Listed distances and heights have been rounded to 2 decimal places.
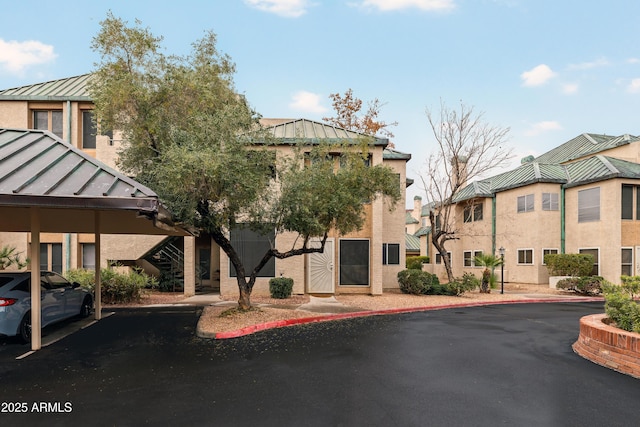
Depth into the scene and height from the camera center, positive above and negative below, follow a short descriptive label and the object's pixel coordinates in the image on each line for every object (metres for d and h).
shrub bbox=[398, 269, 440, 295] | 17.64 -2.65
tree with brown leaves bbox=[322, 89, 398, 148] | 30.20 +8.75
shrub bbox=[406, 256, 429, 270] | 32.98 -3.28
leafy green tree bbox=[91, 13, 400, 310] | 9.51 +1.87
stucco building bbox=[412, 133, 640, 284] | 20.31 +0.77
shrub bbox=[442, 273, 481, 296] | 17.75 -2.84
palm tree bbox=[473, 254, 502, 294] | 19.56 -2.44
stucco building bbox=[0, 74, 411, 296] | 17.23 -0.91
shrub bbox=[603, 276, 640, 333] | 6.87 -1.50
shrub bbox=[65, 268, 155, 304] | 14.40 -2.30
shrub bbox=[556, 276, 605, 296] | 18.88 -2.98
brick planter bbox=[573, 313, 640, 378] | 6.34 -2.17
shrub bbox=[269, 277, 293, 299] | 15.62 -2.59
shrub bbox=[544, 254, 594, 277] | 20.48 -2.13
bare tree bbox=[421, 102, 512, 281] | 19.98 +3.24
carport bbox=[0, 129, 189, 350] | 6.43 +0.62
